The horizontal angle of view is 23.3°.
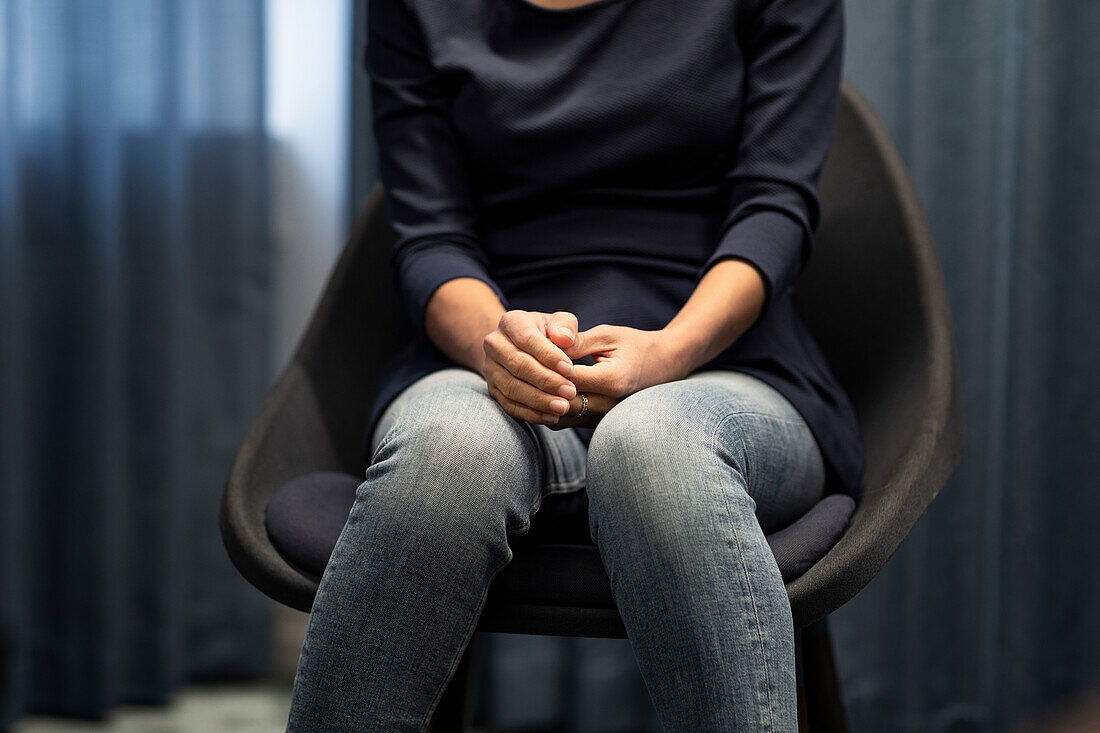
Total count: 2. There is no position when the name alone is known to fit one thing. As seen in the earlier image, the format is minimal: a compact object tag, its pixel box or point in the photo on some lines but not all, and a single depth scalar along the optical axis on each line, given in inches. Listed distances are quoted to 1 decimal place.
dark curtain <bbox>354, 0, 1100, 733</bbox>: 117.1
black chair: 86.2
